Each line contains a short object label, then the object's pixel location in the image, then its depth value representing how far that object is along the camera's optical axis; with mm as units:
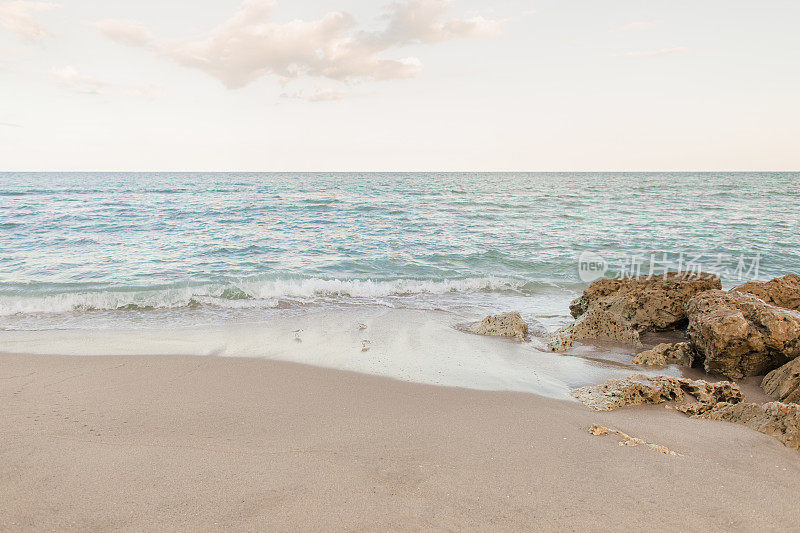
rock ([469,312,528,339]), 6242
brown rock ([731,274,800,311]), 5984
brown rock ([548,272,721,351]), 6191
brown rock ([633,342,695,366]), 5254
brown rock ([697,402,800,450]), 3217
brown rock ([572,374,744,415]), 3975
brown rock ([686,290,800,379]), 4551
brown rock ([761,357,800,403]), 4000
